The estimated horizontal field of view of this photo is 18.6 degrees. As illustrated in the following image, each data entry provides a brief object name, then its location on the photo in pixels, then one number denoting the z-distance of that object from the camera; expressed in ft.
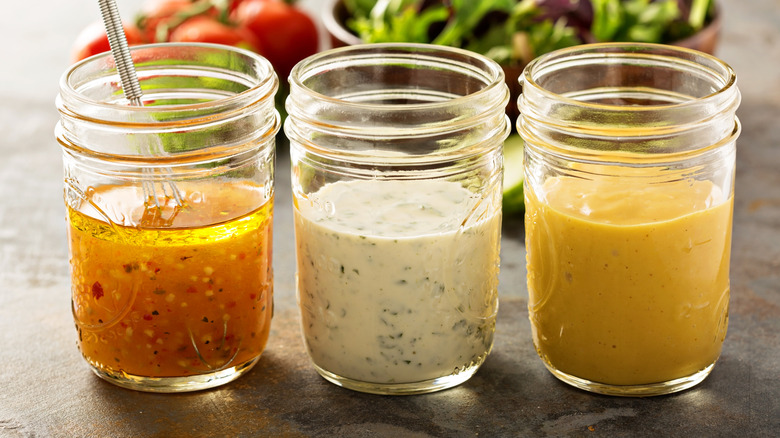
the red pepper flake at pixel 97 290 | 2.94
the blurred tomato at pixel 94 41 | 3.93
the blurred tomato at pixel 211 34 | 3.93
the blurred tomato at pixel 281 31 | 4.19
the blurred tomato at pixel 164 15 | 4.01
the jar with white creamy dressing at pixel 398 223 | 2.86
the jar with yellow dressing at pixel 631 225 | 2.84
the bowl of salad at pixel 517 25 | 3.66
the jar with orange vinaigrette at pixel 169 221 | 2.87
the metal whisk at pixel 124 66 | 2.89
